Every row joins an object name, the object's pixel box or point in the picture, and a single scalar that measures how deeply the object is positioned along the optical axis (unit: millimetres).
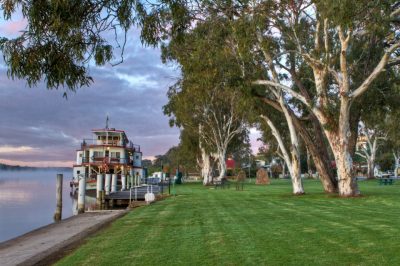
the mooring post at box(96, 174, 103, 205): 29305
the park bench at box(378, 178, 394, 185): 44716
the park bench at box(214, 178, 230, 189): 40619
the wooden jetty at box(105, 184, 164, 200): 32406
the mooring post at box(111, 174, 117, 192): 40284
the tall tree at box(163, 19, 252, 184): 24703
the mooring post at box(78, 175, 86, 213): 26922
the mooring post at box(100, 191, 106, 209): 29250
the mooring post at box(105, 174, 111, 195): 37956
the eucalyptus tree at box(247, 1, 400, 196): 21484
